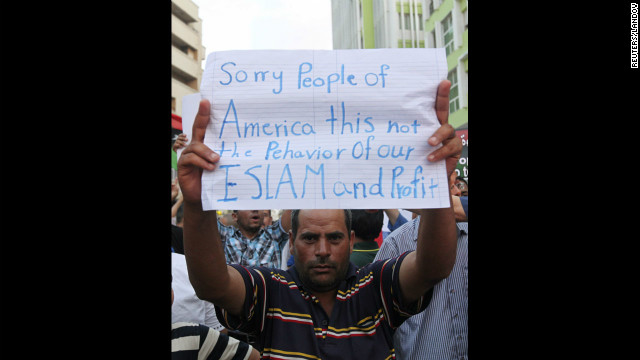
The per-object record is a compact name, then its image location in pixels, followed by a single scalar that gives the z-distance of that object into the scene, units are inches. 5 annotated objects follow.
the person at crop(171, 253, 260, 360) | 75.6
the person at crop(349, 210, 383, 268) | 131.2
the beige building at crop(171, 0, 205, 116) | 1459.2
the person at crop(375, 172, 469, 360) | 101.6
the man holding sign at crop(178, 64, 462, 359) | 65.1
